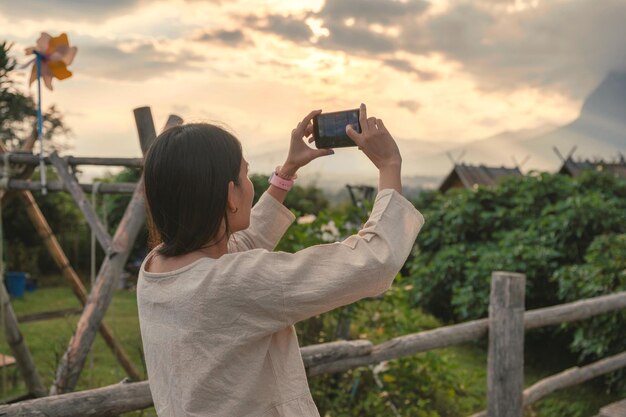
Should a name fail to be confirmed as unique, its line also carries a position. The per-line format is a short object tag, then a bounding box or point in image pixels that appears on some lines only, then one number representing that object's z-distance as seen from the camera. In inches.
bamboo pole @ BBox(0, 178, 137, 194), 145.6
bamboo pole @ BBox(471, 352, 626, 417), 158.0
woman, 47.0
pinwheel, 157.9
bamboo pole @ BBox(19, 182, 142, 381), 168.4
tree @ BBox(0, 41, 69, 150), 258.2
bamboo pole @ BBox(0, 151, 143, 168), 139.3
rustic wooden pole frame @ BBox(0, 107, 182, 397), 133.7
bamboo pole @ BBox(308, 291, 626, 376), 117.1
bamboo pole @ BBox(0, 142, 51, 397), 155.7
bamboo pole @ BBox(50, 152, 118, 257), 145.3
